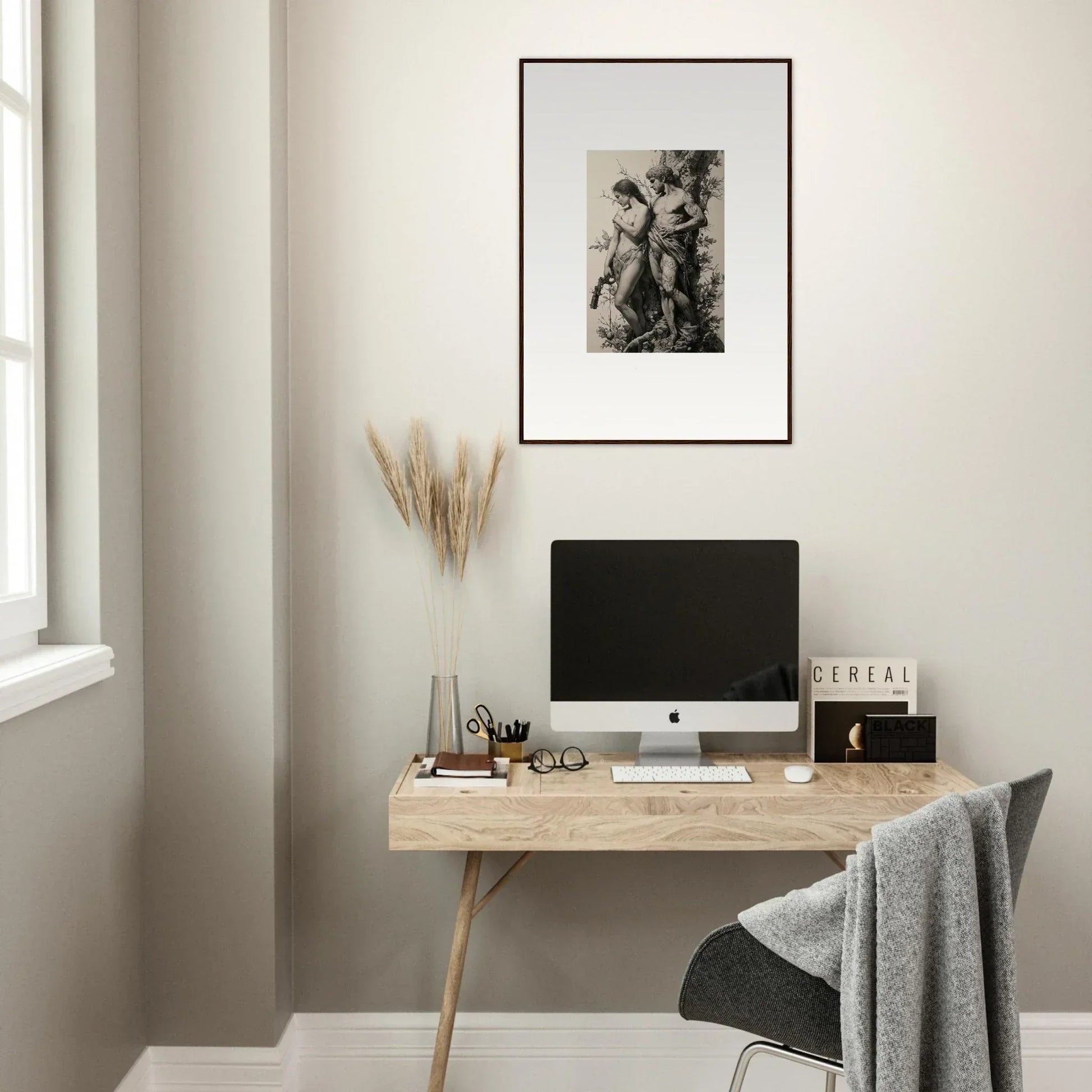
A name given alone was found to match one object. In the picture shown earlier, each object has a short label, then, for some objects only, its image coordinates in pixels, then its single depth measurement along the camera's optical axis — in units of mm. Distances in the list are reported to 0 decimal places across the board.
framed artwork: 2273
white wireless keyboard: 2020
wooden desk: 1924
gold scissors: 2176
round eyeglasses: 2164
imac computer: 2117
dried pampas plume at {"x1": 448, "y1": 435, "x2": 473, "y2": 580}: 2223
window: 1771
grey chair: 1551
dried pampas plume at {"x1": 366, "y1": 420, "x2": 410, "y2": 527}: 2227
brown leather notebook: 2020
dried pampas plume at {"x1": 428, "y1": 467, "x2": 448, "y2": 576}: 2240
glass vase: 2180
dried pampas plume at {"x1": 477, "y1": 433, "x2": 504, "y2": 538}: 2238
